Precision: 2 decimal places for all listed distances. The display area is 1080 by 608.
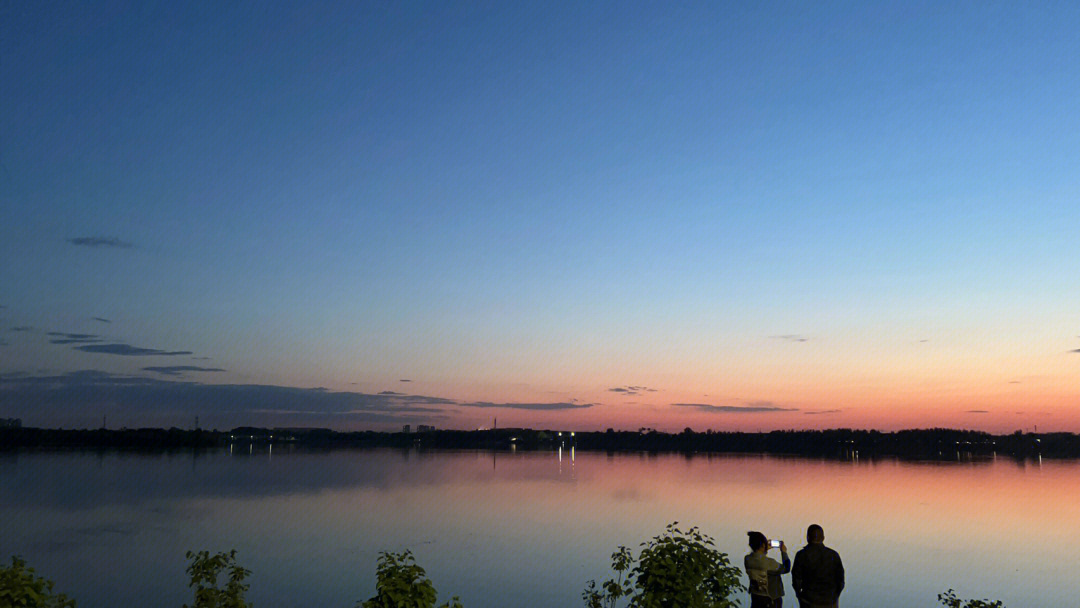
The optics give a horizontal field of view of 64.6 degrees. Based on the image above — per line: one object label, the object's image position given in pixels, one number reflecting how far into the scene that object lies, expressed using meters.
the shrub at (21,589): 7.40
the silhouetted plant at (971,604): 8.82
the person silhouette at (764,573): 11.05
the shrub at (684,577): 9.46
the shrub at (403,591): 8.40
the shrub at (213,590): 8.71
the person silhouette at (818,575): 10.62
